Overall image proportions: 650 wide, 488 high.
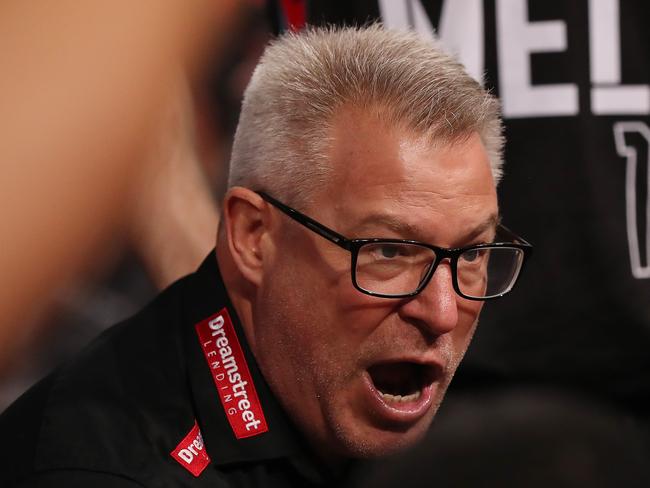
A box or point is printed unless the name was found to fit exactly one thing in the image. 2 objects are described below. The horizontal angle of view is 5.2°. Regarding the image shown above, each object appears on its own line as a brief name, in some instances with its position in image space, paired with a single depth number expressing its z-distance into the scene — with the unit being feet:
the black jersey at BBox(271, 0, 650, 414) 15.59
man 14.69
